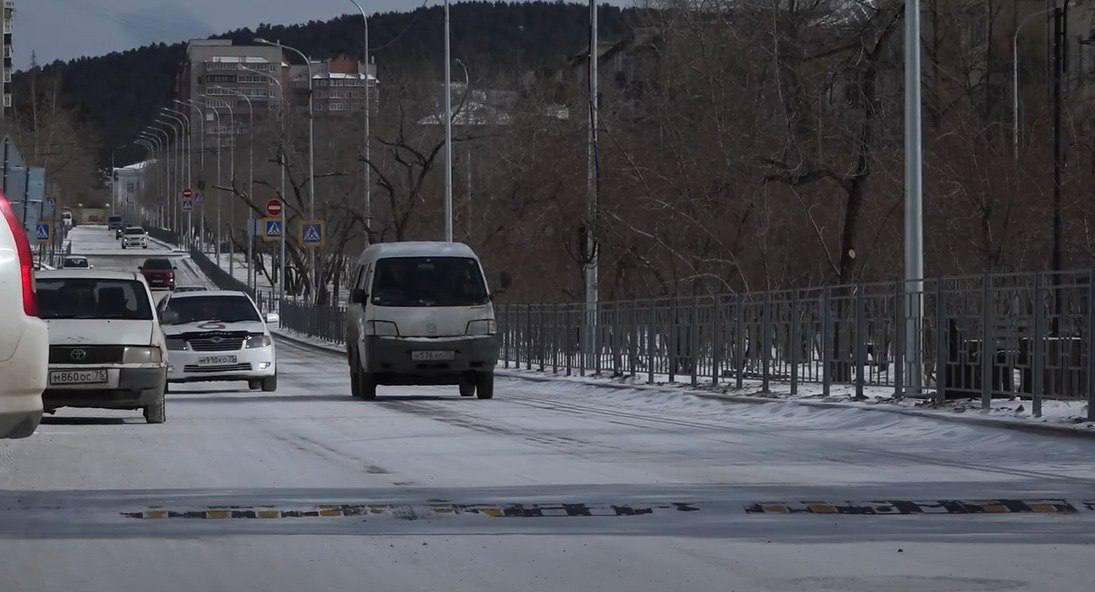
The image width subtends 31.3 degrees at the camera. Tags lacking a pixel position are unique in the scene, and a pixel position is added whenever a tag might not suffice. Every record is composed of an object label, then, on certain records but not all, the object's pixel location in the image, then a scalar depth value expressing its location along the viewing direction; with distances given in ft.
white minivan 88.33
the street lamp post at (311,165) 242.17
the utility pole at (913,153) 80.48
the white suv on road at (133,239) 492.95
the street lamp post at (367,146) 201.51
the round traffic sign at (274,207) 249.55
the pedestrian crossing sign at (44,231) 234.58
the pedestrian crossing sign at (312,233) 212.64
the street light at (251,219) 284.61
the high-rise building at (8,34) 574.56
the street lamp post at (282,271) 277.05
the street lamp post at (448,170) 166.81
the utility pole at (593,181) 131.03
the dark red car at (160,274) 323.98
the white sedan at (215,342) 96.07
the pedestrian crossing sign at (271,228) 243.81
